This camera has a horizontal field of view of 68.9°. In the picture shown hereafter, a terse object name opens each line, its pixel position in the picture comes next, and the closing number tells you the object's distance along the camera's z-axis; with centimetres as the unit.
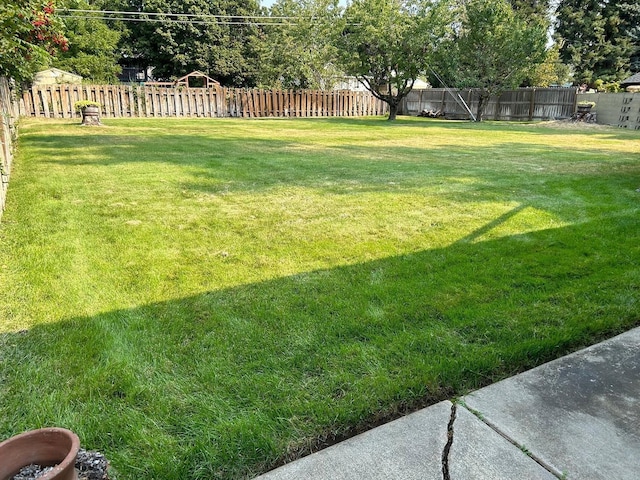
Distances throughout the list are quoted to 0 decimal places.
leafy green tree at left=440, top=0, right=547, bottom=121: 1881
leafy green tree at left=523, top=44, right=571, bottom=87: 2528
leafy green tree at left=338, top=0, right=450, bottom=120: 1762
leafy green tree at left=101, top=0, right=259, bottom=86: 3462
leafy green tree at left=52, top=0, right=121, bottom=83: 2533
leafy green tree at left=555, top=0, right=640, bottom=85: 2692
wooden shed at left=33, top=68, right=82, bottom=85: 2294
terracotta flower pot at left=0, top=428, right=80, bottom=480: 136
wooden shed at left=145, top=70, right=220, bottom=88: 2959
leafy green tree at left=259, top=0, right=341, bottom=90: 2697
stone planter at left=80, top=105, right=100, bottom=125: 1309
